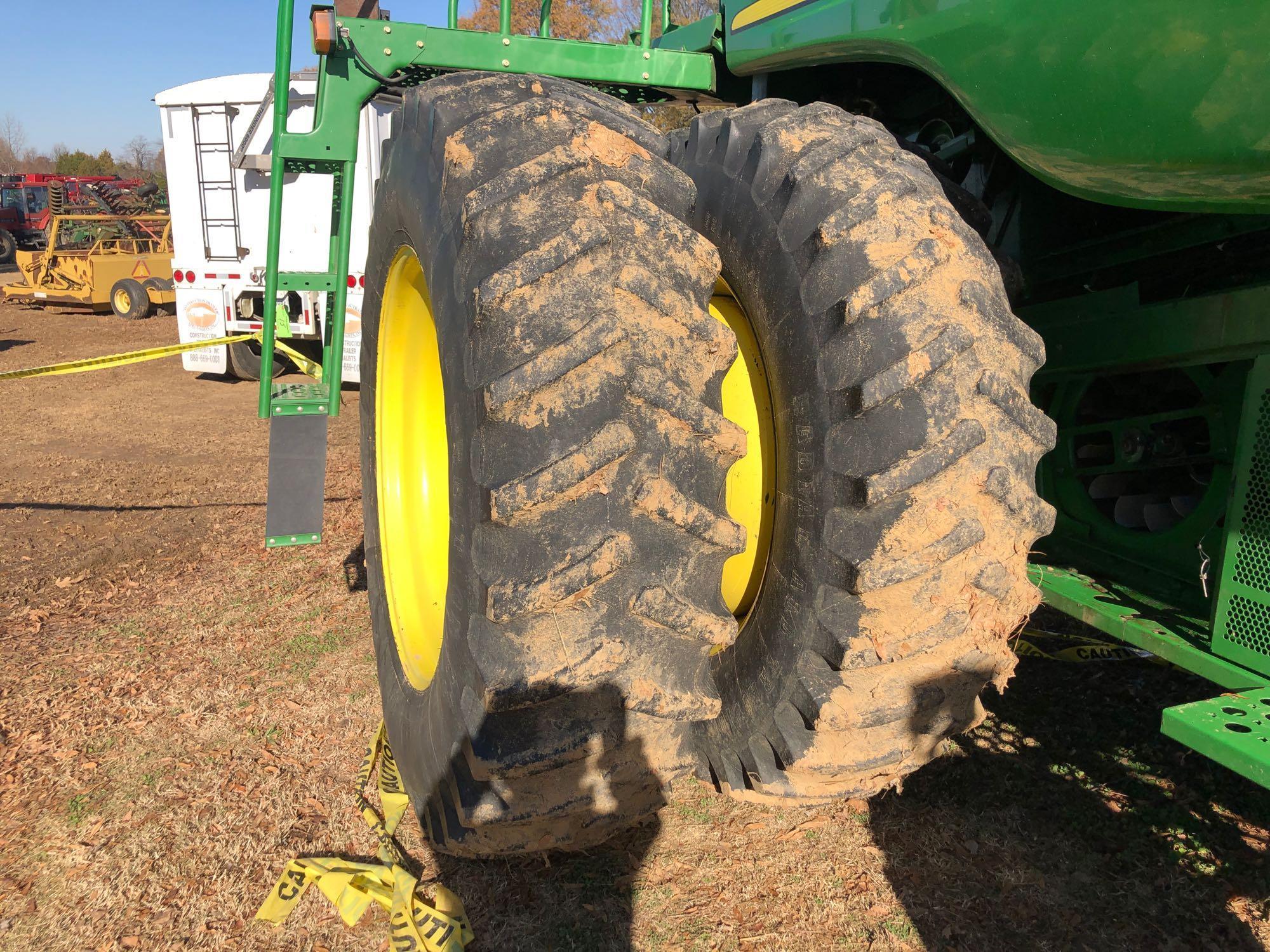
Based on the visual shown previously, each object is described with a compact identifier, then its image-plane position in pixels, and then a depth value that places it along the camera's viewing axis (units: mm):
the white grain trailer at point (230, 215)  10211
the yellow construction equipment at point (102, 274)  16953
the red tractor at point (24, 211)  29719
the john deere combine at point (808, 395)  1663
